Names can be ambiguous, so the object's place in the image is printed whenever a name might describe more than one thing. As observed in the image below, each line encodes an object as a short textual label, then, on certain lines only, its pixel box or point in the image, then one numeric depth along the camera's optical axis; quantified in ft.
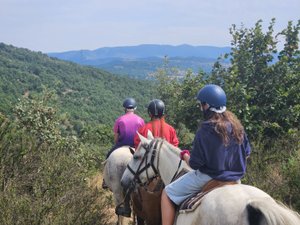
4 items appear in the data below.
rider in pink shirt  24.91
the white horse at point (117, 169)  24.58
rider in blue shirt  12.37
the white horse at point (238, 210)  9.85
